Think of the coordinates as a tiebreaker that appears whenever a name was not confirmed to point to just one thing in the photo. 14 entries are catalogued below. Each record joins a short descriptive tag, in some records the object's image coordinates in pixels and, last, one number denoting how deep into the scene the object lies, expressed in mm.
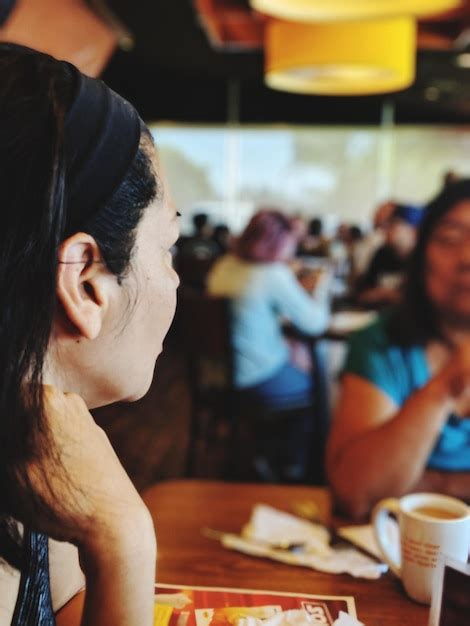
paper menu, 729
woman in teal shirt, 1449
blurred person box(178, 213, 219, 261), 6672
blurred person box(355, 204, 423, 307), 4723
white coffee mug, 868
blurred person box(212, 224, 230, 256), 7800
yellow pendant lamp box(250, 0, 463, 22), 3107
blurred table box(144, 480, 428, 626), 853
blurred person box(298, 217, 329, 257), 7543
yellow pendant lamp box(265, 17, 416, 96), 3760
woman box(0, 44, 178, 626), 540
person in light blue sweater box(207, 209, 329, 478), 3609
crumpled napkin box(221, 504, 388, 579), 1014
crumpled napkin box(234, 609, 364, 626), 725
